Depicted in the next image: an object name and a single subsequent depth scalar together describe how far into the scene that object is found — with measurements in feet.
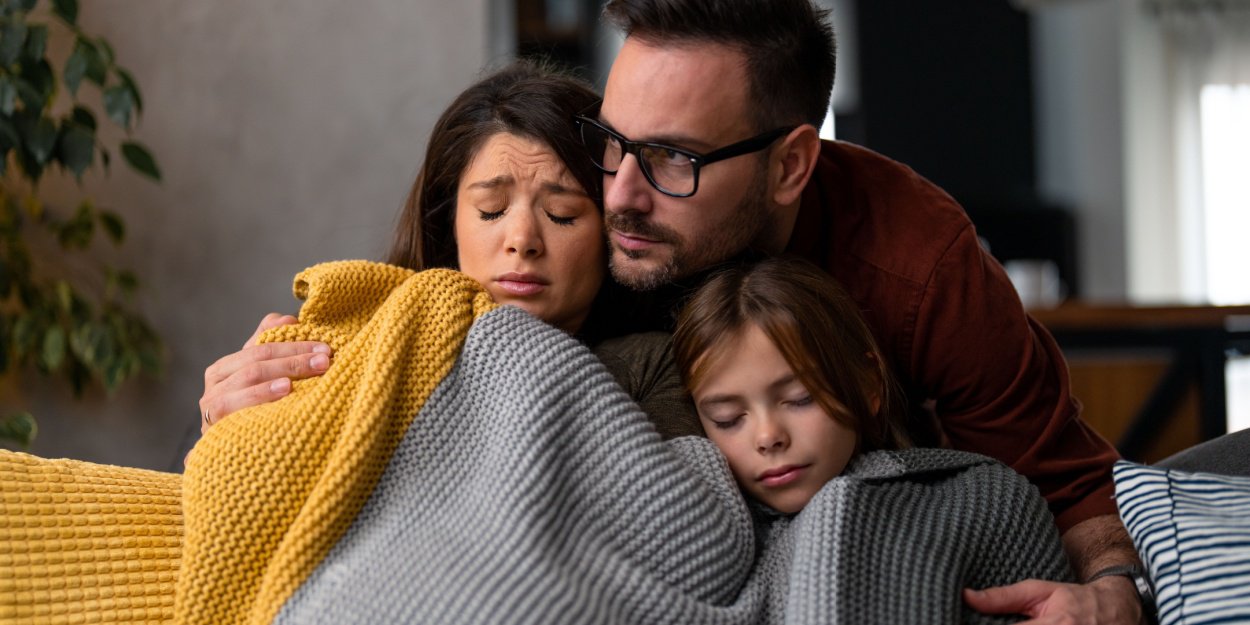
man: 4.62
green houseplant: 6.31
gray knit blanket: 3.31
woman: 4.33
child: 3.53
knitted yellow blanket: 3.50
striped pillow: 3.49
